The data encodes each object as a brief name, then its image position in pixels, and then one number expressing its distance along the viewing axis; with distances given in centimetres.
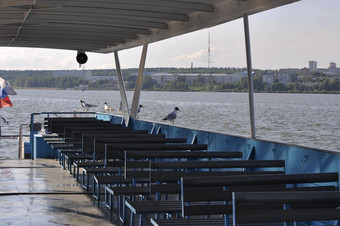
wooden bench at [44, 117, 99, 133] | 1258
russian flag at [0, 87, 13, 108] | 2064
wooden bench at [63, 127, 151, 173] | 857
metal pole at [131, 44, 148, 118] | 1324
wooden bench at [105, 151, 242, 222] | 612
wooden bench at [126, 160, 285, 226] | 518
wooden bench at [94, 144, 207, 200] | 713
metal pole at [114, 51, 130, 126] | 1407
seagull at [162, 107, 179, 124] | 1516
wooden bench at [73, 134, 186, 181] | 819
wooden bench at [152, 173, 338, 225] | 423
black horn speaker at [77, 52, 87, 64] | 1398
